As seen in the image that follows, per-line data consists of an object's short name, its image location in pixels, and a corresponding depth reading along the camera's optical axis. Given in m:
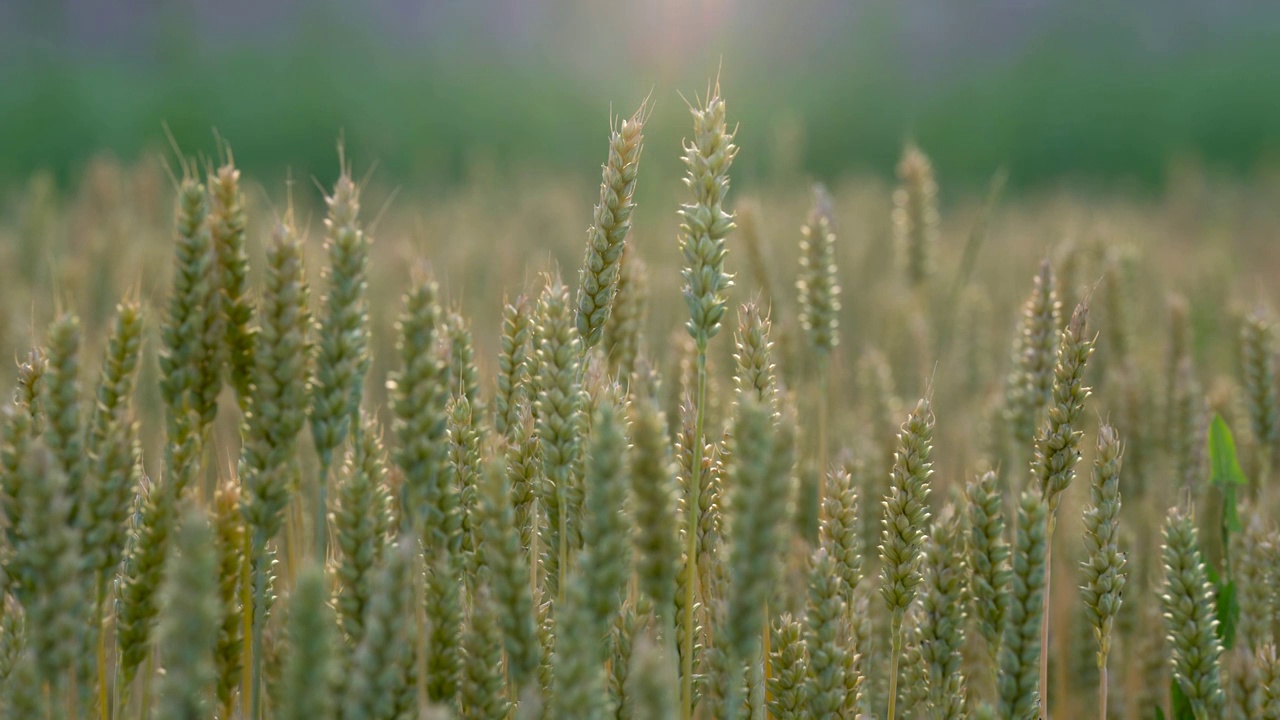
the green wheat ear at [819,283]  1.53
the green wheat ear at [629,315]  1.49
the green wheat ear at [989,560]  1.34
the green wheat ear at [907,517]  1.36
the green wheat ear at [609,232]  1.37
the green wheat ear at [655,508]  1.26
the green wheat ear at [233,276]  1.32
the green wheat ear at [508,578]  1.28
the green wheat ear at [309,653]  1.23
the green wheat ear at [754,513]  1.25
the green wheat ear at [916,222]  1.99
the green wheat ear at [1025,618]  1.32
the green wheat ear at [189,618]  1.23
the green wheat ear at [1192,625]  1.36
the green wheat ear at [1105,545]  1.36
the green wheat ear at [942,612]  1.34
